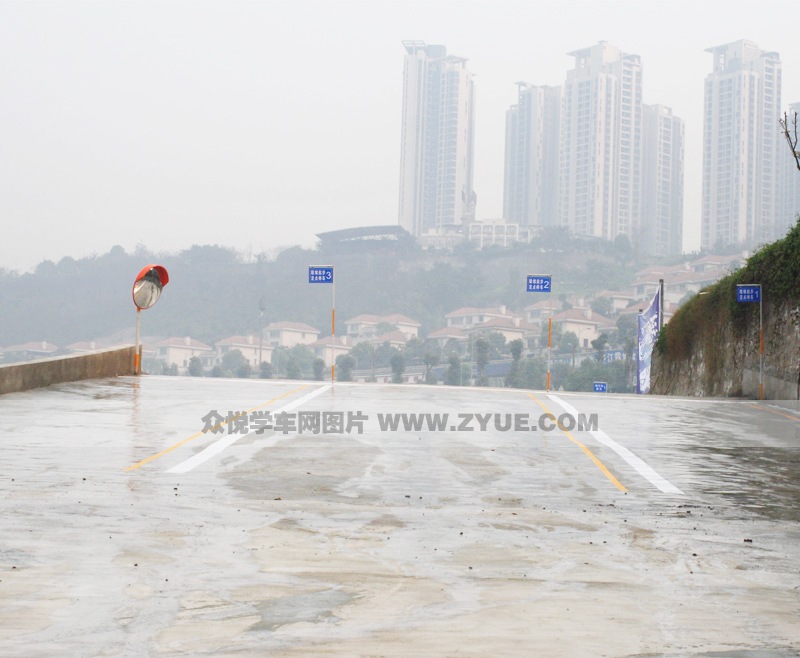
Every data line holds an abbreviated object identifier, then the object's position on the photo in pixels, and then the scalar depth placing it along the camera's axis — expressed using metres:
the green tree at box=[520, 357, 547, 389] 169.38
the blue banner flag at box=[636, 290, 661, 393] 45.31
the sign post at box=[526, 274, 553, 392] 34.59
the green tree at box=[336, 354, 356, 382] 187.59
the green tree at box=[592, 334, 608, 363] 149.50
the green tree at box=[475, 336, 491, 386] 168.25
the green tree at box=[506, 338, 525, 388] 167.88
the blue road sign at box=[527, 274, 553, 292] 34.62
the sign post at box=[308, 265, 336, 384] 32.88
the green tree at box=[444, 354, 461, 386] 177.00
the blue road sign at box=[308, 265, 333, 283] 32.88
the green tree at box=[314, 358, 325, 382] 172.95
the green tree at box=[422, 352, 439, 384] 184.25
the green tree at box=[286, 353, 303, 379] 173.12
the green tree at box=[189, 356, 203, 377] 190.75
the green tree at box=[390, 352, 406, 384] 176.38
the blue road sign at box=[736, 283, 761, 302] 30.53
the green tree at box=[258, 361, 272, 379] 198.25
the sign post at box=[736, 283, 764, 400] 30.41
